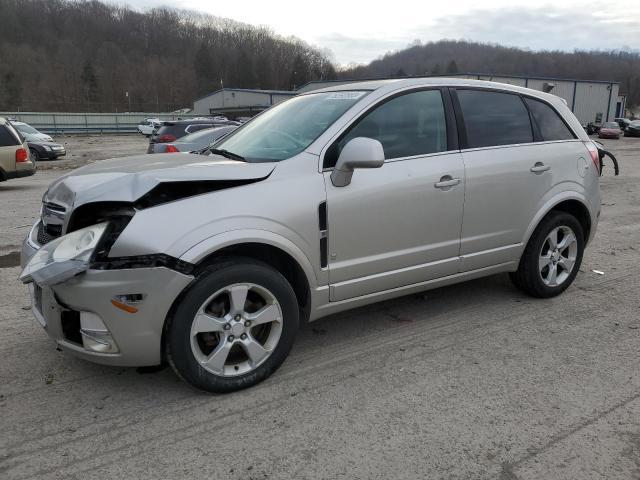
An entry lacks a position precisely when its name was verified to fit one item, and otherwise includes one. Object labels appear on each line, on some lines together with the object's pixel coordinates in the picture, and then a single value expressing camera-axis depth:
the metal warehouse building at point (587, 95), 56.66
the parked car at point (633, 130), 47.53
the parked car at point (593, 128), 49.69
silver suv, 2.80
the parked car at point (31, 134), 21.25
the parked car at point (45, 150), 20.56
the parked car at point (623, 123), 52.21
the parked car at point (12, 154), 11.58
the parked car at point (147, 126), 46.53
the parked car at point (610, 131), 43.91
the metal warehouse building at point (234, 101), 61.41
